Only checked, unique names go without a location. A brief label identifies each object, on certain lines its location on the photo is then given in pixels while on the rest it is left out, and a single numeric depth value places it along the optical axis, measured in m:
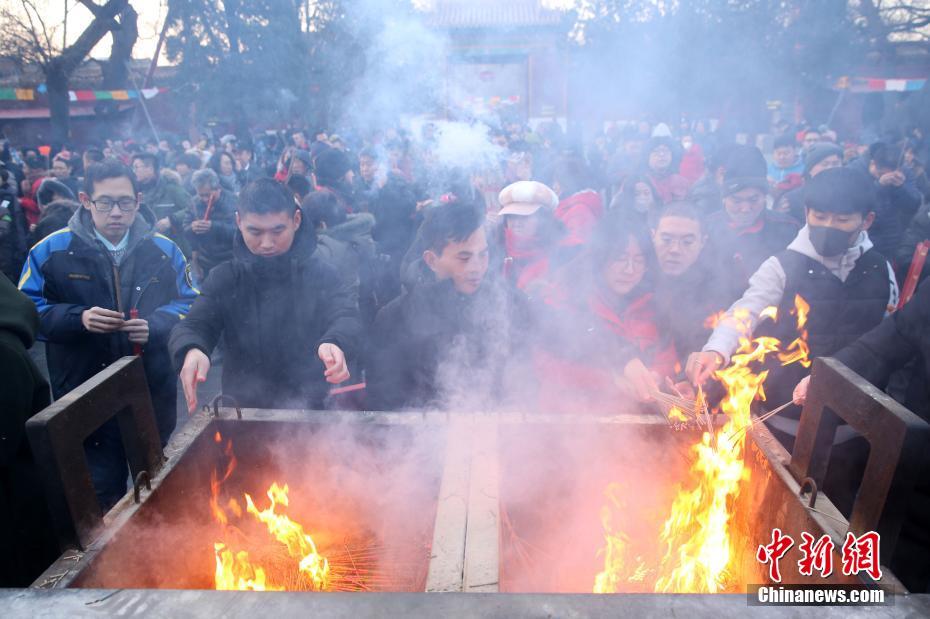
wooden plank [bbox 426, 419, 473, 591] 1.64
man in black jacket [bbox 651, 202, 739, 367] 3.16
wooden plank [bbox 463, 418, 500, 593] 1.62
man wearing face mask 2.72
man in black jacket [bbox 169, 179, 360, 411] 2.72
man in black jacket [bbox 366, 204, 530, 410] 2.81
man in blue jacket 2.87
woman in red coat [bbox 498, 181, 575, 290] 3.91
